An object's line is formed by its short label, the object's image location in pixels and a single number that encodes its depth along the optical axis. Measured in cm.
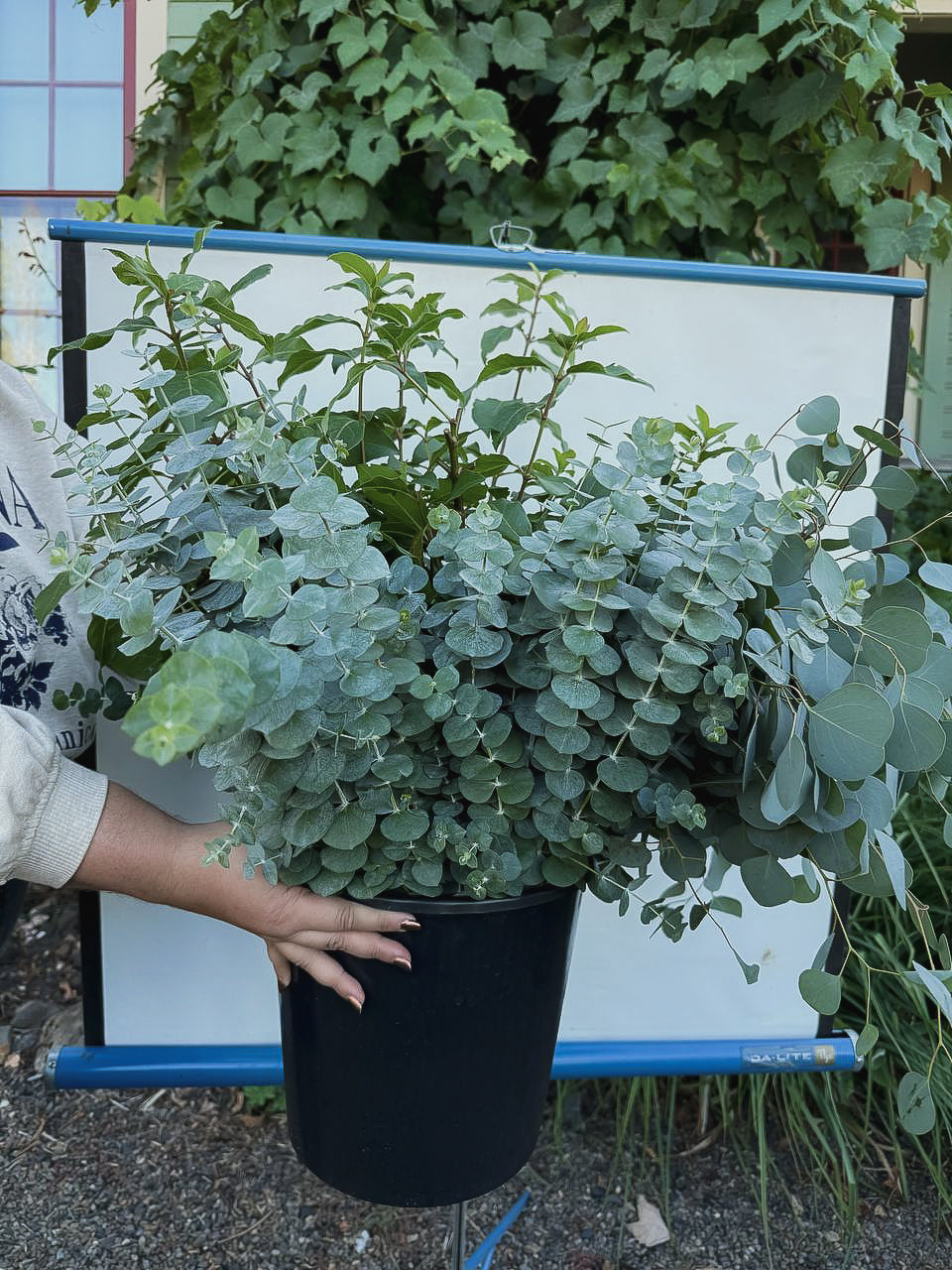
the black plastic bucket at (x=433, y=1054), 70
